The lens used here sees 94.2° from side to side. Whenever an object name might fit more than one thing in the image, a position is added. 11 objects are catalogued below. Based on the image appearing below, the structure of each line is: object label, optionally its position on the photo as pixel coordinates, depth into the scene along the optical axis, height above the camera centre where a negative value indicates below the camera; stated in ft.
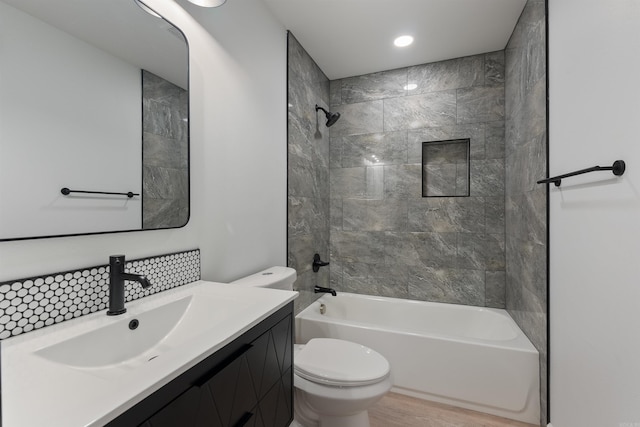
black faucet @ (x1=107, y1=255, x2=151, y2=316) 3.18 -0.78
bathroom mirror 2.65 +1.01
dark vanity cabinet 2.14 -1.56
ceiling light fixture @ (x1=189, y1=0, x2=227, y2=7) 4.17 +2.95
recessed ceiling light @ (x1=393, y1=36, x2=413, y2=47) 7.61 +4.47
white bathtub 5.93 -3.14
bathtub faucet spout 8.58 -2.27
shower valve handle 8.61 -1.48
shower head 8.64 +2.79
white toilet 4.73 -2.70
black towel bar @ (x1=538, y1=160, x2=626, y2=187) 3.31 +0.53
